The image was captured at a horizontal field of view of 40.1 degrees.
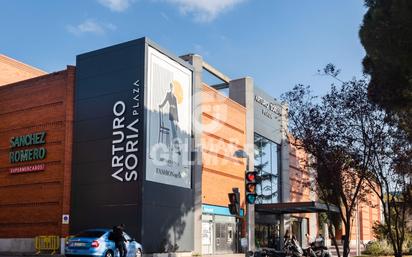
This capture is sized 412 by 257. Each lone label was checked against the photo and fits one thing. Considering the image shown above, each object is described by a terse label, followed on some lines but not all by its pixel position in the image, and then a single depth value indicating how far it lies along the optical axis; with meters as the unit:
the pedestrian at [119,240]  23.17
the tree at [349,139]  21.86
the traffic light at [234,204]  17.92
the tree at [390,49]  13.80
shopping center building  30.17
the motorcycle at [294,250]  24.20
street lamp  17.86
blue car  23.34
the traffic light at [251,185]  17.47
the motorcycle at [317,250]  25.72
